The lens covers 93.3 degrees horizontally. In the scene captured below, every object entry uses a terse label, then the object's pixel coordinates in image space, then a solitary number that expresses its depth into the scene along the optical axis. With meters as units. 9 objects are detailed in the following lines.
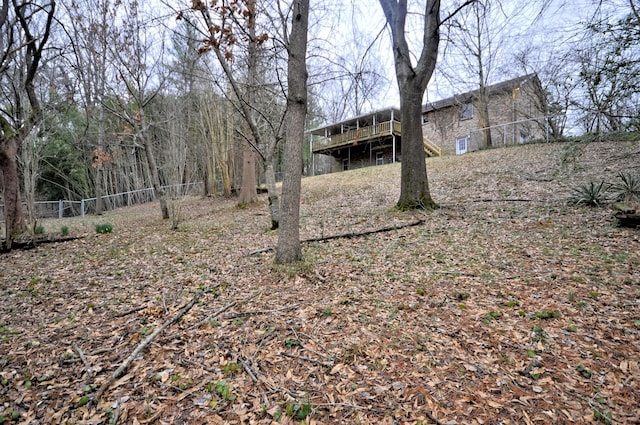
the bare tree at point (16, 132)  6.82
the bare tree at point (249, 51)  4.92
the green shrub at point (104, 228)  7.84
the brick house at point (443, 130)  17.44
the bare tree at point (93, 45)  8.45
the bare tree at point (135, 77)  8.58
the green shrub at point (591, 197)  6.40
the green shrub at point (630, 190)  5.87
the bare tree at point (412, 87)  6.94
